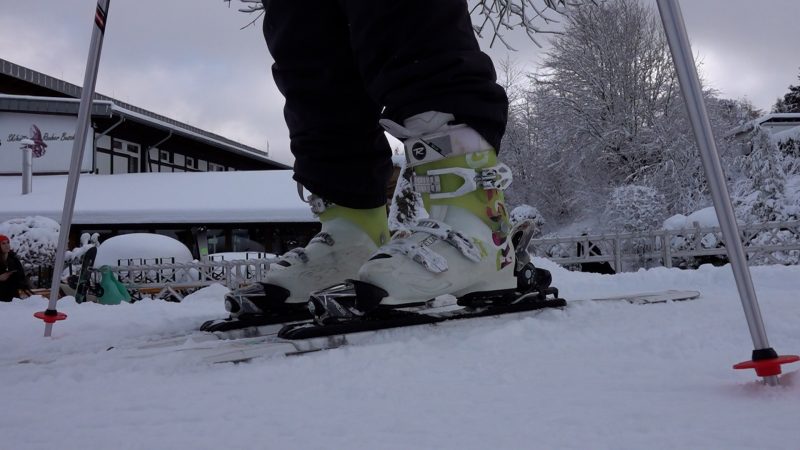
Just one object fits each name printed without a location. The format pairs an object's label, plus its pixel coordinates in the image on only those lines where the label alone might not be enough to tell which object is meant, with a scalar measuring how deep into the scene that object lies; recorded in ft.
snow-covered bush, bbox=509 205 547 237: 44.83
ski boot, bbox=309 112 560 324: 4.37
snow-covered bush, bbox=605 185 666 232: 42.19
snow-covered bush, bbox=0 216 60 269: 27.37
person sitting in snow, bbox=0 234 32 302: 18.26
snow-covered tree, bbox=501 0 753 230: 46.68
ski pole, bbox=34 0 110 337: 5.94
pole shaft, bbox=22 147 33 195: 43.20
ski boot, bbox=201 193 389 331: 5.25
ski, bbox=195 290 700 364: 3.54
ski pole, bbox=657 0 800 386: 2.43
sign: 52.44
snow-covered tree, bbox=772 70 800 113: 84.65
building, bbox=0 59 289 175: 52.54
